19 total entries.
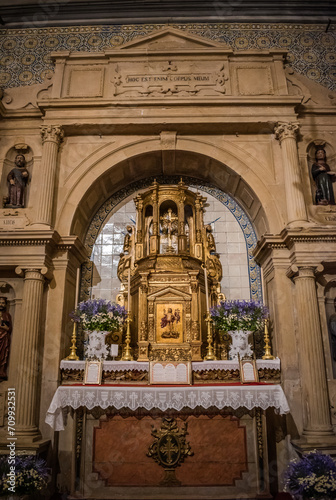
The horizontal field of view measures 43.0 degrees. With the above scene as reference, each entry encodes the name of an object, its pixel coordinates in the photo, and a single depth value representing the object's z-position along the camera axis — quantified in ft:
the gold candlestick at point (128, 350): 22.76
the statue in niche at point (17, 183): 25.86
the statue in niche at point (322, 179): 25.63
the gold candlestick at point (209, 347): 22.41
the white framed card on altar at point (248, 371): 20.81
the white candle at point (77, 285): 26.66
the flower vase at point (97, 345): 22.66
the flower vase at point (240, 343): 22.77
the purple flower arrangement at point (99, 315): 22.85
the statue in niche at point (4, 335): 23.07
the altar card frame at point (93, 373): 20.95
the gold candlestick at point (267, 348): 22.69
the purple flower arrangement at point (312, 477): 16.51
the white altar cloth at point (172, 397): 19.20
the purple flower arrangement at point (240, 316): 22.80
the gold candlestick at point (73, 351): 22.56
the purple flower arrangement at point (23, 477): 16.95
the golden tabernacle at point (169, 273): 24.66
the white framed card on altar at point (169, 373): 20.29
